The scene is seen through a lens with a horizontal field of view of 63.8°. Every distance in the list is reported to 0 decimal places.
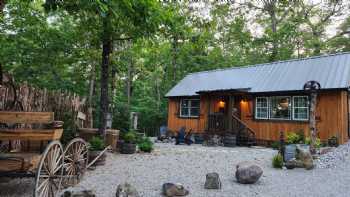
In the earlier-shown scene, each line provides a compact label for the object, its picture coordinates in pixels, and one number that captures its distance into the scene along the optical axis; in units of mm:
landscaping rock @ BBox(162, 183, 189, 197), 5033
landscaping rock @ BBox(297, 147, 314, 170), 7964
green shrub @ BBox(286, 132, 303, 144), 11702
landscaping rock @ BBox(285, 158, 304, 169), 8055
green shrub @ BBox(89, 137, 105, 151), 7855
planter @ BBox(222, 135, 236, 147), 14109
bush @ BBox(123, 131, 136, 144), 10213
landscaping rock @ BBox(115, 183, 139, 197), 4520
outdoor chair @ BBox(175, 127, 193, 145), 15141
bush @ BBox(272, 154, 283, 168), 8180
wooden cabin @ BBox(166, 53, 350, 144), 12297
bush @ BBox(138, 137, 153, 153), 10700
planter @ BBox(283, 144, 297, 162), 8648
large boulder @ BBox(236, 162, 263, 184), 6164
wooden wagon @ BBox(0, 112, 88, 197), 3758
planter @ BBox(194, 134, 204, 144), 16356
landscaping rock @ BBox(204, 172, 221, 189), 5660
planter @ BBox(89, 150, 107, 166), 7617
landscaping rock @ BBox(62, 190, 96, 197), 4238
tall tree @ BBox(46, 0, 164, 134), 4663
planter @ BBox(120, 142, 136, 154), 10133
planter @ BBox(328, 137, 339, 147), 11500
